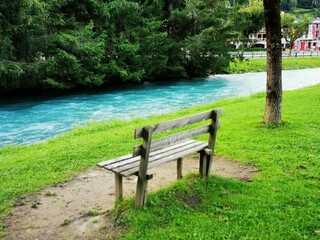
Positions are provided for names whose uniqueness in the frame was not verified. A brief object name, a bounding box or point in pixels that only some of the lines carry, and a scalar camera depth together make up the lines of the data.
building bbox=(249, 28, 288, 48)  97.33
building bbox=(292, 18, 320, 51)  100.88
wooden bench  4.90
